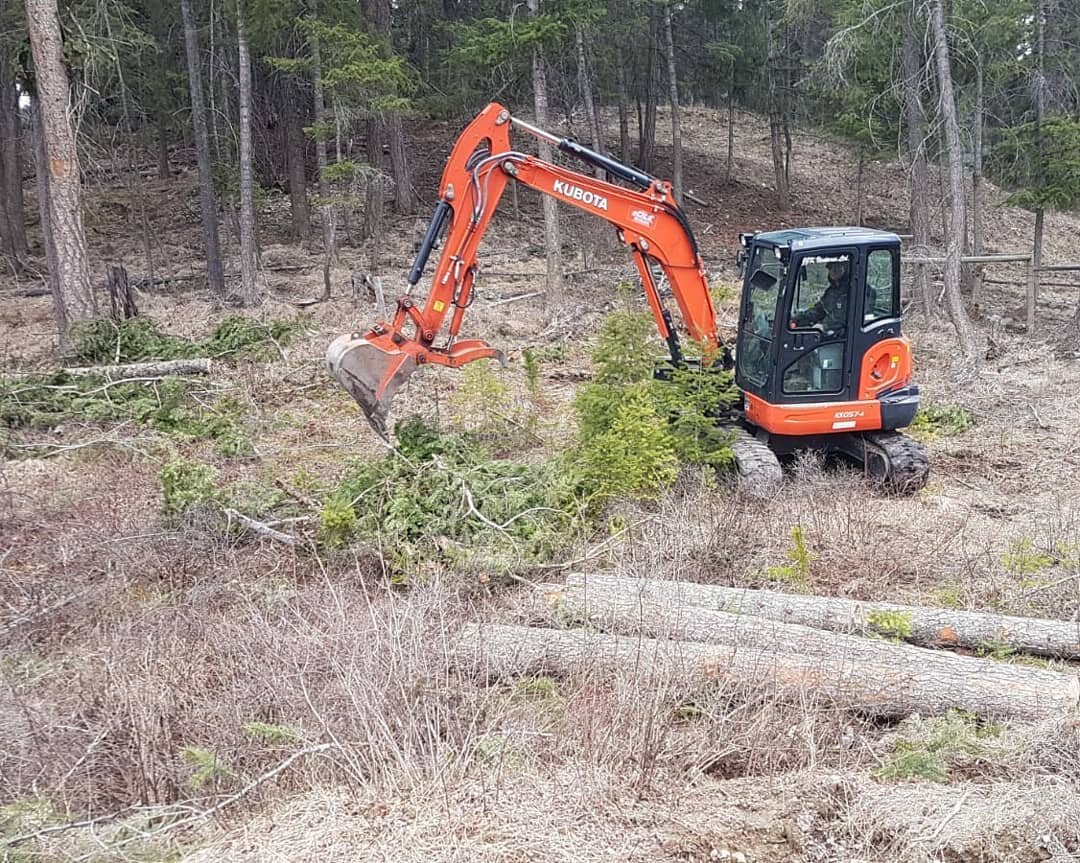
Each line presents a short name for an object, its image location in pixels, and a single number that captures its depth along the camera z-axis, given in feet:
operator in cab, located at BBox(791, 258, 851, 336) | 28.22
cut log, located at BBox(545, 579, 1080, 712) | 16.38
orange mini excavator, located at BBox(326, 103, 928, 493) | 26.61
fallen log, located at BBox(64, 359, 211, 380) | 39.47
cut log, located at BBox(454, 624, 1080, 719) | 15.94
